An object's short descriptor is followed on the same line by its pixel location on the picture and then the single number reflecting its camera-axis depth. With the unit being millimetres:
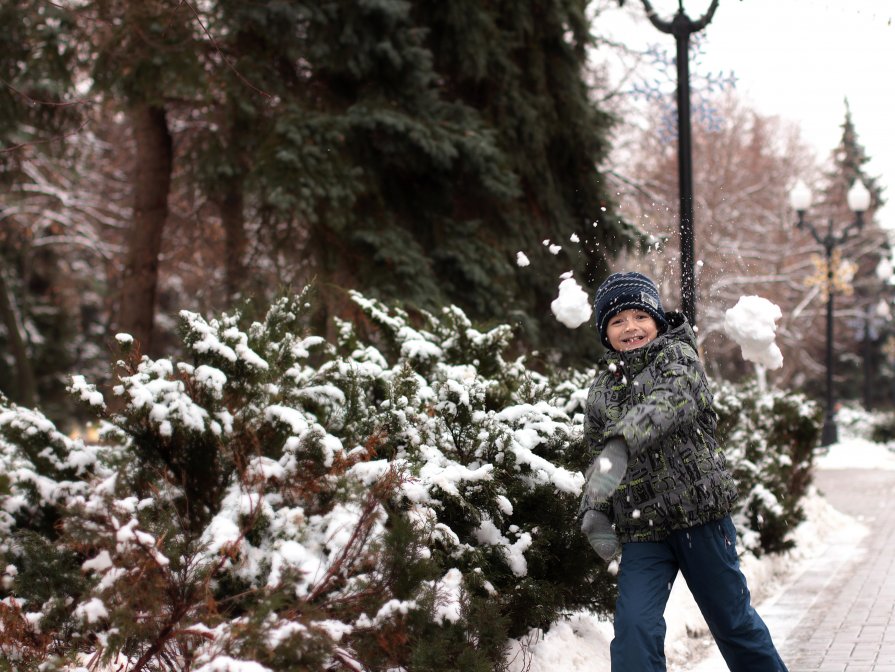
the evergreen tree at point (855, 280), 37375
